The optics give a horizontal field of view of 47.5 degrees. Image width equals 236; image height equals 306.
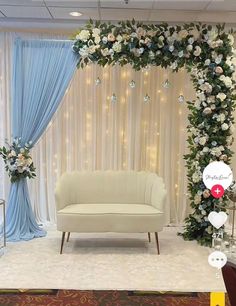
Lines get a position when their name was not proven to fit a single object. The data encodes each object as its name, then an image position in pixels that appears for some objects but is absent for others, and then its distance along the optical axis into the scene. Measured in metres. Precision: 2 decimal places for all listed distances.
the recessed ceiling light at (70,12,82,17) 3.48
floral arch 3.25
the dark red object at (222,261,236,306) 1.44
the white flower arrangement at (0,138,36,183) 3.50
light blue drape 3.55
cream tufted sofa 3.20
